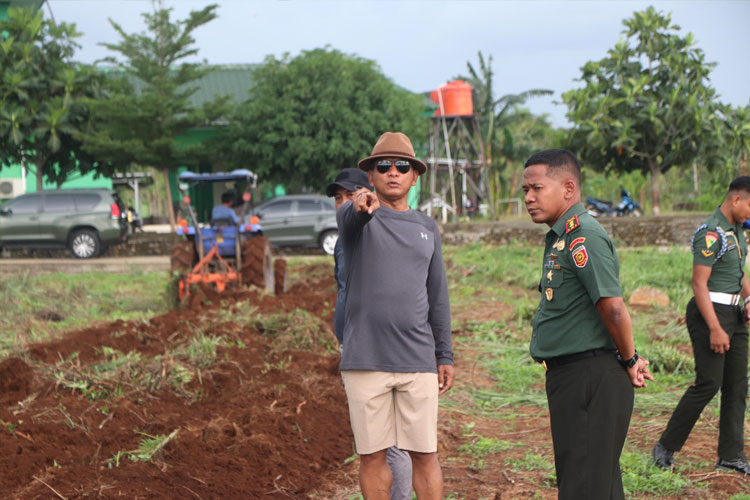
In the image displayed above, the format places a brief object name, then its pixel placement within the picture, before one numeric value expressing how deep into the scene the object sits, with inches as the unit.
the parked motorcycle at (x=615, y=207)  1040.8
